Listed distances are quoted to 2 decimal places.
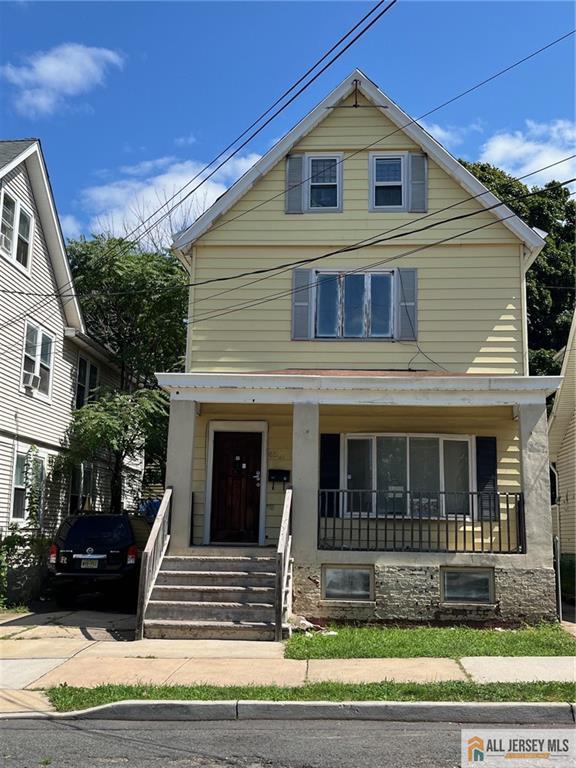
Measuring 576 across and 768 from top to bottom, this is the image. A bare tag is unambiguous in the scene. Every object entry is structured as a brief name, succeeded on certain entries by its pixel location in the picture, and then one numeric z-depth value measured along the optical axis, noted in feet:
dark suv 46.50
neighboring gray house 54.95
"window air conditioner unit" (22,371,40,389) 57.77
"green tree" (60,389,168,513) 61.21
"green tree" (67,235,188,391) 72.33
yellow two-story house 42.91
